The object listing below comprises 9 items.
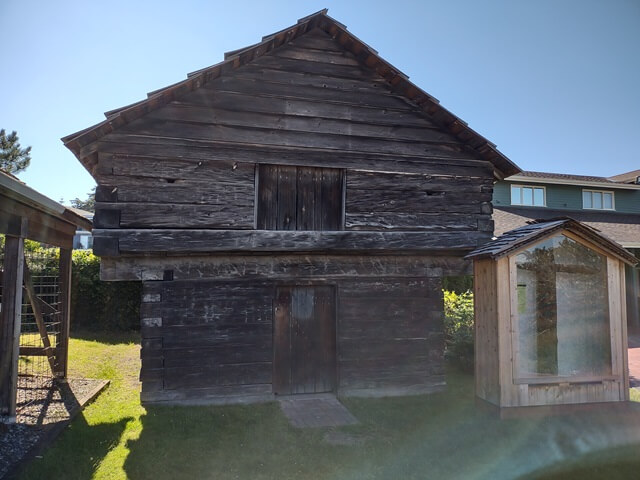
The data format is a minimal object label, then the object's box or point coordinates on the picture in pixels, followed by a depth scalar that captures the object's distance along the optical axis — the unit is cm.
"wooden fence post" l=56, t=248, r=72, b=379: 898
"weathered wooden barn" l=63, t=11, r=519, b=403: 757
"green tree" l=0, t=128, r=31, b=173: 3059
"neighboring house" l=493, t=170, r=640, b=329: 1881
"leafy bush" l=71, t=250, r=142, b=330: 1553
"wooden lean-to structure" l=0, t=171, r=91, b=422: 620
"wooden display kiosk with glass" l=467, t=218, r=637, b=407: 687
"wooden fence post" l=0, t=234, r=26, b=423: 632
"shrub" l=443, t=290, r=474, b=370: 1079
